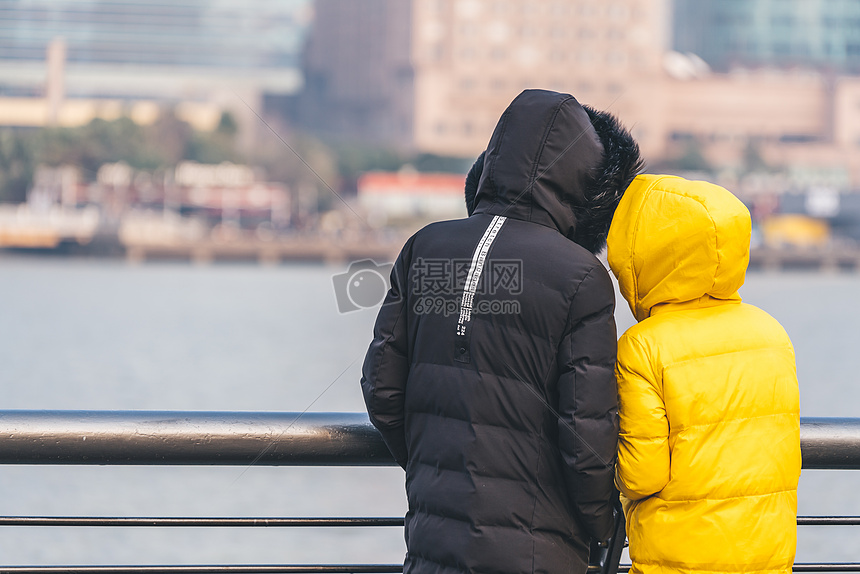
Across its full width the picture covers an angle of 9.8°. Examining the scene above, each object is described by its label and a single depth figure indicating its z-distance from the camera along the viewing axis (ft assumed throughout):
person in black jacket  36.87
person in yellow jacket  36.94
